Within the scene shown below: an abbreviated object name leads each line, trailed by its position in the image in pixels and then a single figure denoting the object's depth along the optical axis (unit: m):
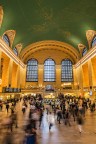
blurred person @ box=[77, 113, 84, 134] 4.89
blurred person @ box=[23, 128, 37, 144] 2.79
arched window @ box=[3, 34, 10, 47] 15.30
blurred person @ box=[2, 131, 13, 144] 2.85
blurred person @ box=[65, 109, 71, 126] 6.27
